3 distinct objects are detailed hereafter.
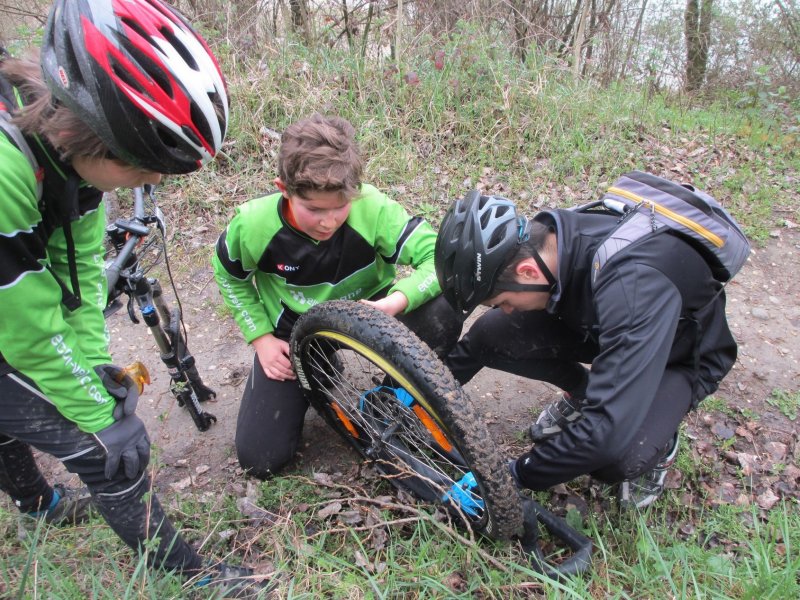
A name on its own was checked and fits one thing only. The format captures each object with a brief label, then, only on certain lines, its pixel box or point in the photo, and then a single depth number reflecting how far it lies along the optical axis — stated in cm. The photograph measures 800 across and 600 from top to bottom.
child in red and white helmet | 151
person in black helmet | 182
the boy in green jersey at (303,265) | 221
